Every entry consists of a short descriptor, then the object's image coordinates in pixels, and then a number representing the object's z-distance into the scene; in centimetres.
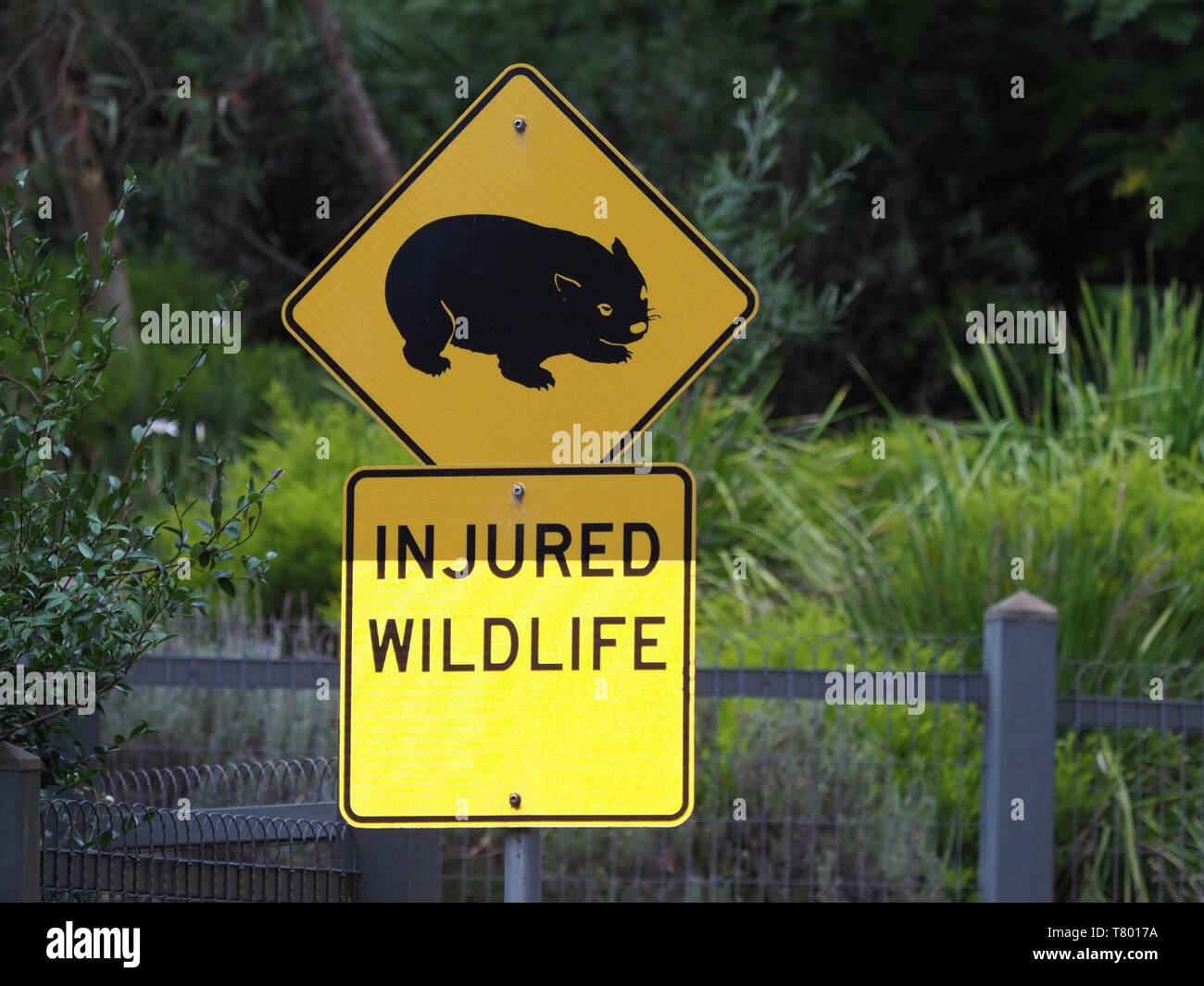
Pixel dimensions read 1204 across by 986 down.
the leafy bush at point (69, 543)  682
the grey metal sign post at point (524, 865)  582
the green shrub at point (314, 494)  1691
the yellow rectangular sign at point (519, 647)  575
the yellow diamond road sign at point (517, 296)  608
